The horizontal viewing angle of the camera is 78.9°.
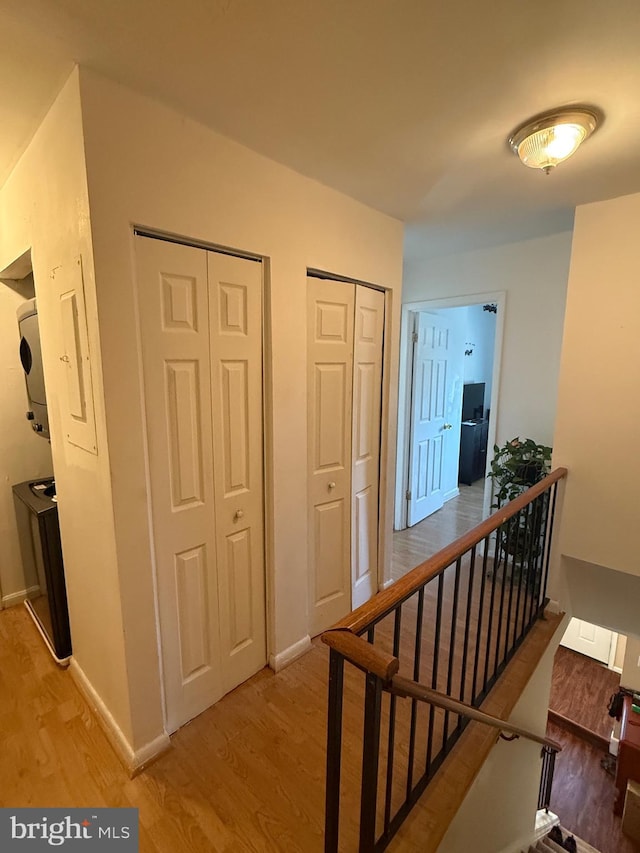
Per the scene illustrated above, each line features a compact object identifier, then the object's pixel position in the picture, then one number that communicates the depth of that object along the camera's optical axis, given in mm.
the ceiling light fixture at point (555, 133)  1345
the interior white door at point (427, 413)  3682
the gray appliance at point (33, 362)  1980
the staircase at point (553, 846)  2618
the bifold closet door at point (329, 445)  2016
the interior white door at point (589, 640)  4711
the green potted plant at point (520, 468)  2701
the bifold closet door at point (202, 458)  1444
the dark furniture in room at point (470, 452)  5281
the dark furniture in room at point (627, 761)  3529
